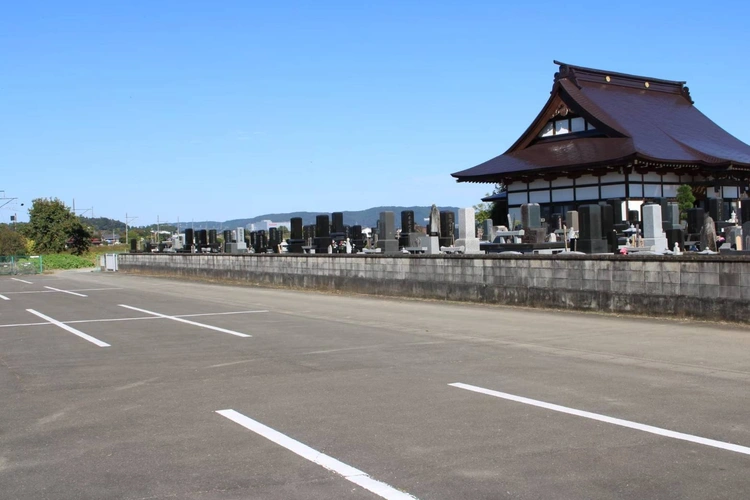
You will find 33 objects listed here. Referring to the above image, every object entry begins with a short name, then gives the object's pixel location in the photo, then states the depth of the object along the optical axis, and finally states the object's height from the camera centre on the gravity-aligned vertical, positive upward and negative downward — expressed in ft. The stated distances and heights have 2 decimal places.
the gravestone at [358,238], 122.52 +1.33
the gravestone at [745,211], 85.05 +3.02
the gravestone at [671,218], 73.00 +2.04
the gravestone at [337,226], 115.55 +3.20
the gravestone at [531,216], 85.61 +2.97
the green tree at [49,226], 264.31 +9.42
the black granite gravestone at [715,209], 90.28 +3.53
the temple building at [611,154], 110.83 +13.49
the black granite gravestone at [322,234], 95.24 +1.61
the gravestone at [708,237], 61.46 +0.08
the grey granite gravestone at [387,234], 76.54 +1.15
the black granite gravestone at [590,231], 53.06 +0.69
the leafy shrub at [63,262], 216.33 -2.95
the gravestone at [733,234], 66.74 +0.30
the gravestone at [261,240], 134.92 +1.44
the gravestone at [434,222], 88.48 +2.60
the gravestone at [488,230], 95.43 +1.63
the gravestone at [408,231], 95.91 +1.80
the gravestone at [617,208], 99.30 +4.35
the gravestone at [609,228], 59.47 +1.02
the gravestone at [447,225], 89.92 +2.28
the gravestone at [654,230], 60.18 +0.74
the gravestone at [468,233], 71.61 +0.99
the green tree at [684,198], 109.50 +5.94
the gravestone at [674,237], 71.61 +0.17
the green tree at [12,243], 276.62 +3.73
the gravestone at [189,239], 162.50 +2.26
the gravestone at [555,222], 110.73 +2.85
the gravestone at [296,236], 109.96 +1.56
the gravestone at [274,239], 123.37 +1.46
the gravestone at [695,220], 80.12 +2.01
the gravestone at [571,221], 93.69 +2.56
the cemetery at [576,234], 44.96 +1.11
